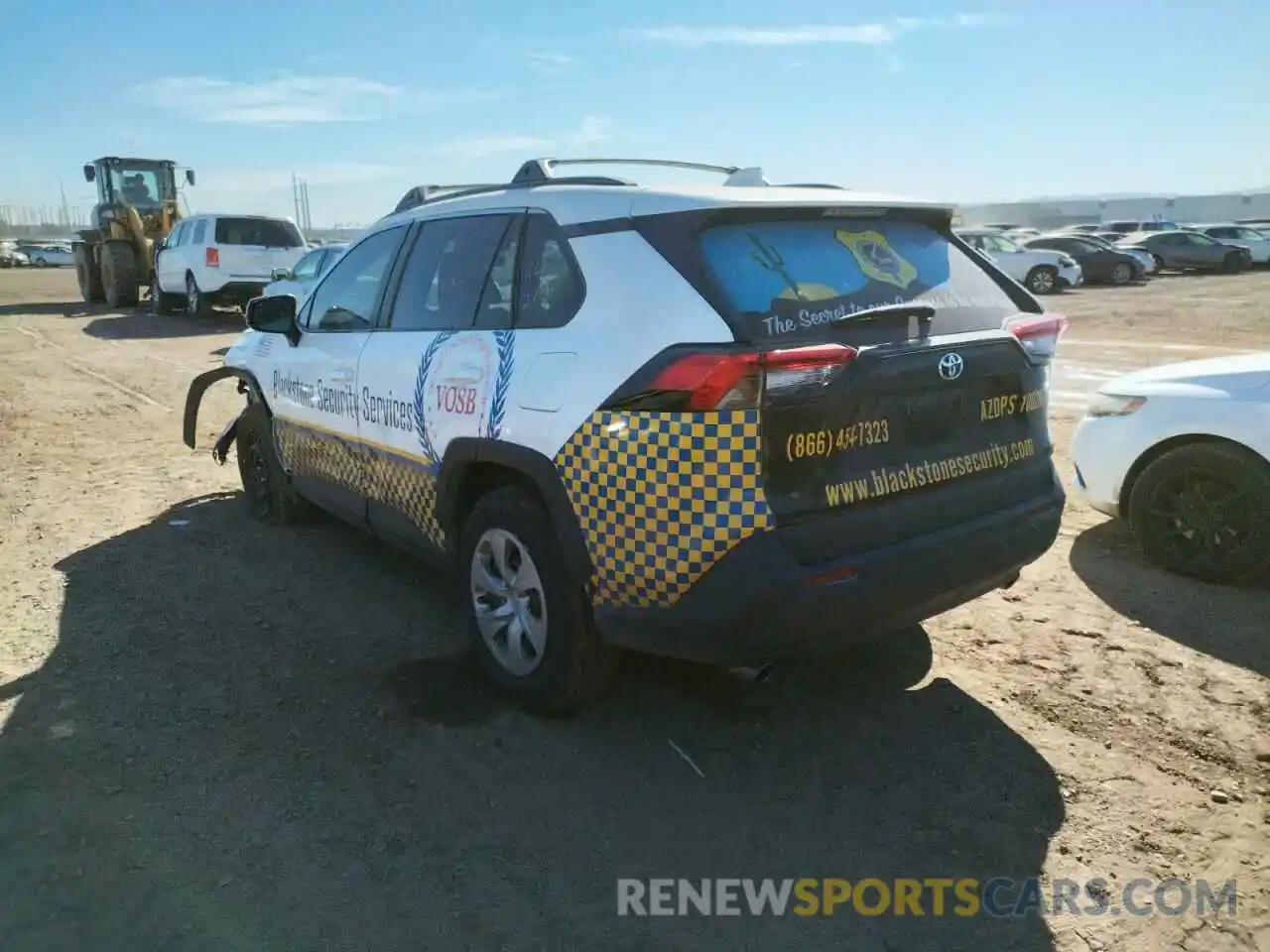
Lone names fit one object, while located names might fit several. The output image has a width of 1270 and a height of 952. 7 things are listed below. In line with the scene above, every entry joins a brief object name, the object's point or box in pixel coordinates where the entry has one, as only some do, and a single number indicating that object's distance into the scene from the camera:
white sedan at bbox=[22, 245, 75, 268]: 55.59
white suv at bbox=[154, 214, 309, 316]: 18.41
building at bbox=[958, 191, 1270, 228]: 82.81
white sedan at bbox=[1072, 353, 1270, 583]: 4.45
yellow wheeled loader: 21.84
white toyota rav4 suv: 2.73
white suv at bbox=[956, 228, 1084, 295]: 25.12
